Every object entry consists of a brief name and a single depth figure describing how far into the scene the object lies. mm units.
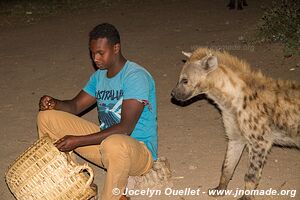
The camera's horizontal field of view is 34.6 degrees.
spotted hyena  2908
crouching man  2562
